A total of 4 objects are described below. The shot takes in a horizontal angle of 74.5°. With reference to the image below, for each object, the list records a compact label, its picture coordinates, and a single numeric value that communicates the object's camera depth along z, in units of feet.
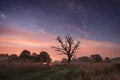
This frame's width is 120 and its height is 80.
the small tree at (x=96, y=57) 158.09
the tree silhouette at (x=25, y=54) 97.63
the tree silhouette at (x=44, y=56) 105.21
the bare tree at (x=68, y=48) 85.67
